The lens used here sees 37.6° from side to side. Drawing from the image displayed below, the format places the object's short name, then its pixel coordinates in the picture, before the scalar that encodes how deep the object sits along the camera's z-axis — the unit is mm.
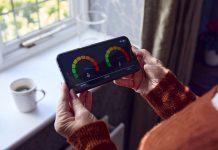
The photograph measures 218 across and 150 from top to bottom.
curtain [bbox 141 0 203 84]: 1080
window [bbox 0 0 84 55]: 1136
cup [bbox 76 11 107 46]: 1301
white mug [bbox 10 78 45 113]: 915
